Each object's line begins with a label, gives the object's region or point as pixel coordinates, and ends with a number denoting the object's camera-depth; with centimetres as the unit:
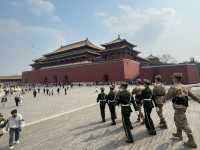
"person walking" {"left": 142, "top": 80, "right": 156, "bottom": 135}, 546
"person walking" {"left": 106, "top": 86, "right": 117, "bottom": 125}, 706
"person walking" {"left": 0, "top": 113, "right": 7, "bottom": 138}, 584
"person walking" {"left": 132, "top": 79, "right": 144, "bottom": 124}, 665
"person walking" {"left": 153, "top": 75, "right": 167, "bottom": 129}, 599
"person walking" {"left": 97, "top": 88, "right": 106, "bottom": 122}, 748
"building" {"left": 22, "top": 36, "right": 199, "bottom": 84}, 3800
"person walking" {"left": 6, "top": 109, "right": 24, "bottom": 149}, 545
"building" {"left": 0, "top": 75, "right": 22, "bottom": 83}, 7300
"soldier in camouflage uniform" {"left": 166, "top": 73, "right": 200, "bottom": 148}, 441
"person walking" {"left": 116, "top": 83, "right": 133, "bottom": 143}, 501
